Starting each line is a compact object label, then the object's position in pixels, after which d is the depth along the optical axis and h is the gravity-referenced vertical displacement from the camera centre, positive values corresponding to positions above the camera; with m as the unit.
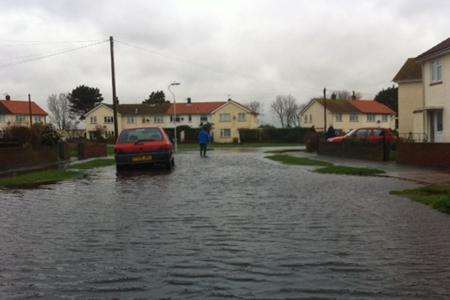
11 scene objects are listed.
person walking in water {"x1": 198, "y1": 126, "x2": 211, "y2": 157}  32.22 -0.29
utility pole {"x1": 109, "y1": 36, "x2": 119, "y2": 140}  42.19 +4.29
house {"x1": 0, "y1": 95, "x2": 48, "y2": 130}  104.62 +5.25
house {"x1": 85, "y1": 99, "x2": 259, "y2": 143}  99.44 +3.45
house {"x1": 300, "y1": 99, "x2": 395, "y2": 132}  93.68 +2.82
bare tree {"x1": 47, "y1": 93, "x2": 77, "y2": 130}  108.95 +5.05
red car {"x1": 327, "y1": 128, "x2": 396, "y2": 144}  31.19 -0.16
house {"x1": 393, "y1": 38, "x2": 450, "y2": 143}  27.08 +1.54
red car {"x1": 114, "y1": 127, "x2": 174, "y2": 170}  18.86 -0.47
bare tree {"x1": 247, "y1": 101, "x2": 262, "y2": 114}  131.35 +6.28
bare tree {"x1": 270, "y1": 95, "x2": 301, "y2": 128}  131.25 +4.35
